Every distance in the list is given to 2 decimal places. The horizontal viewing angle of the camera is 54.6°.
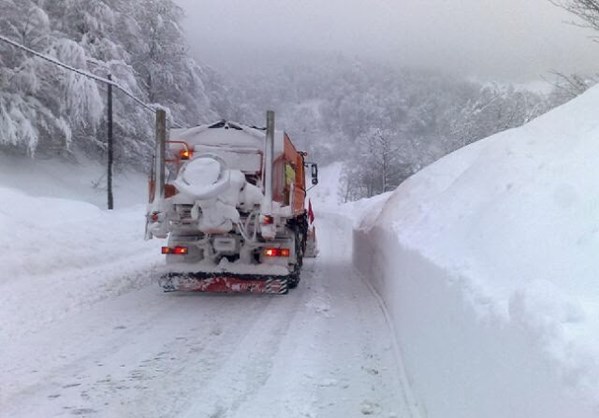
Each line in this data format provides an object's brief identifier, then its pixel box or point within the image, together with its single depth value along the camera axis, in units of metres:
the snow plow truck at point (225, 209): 8.87
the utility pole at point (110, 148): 21.73
